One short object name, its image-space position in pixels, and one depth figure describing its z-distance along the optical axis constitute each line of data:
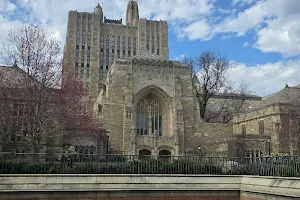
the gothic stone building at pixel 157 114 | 40.25
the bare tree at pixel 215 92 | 52.72
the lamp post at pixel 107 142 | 39.05
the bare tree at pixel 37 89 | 26.47
